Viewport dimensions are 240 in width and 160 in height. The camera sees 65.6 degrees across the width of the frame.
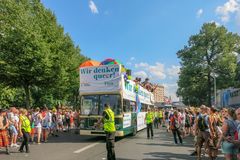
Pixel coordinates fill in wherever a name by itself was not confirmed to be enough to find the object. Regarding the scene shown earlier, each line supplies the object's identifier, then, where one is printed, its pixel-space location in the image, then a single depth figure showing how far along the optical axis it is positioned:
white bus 9.33
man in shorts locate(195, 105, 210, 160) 5.98
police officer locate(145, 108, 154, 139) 10.57
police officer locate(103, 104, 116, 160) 5.93
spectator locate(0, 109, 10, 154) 7.18
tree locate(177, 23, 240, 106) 30.26
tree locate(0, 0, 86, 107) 14.42
